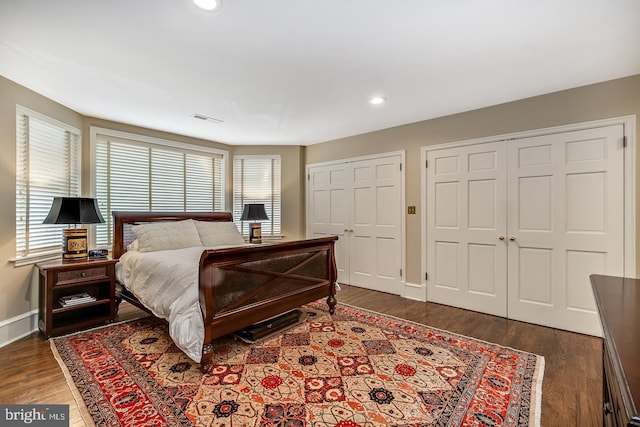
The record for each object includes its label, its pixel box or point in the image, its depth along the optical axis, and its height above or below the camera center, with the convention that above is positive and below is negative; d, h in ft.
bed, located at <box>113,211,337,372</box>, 7.13 -1.93
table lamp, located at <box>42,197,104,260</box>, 9.42 -0.14
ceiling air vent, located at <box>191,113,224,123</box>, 11.97 +3.95
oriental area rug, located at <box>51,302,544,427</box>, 5.56 -3.72
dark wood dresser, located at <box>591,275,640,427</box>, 2.18 -1.25
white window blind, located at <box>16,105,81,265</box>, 9.30 +1.28
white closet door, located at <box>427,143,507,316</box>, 10.86 -0.52
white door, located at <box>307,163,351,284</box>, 15.52 +0.38
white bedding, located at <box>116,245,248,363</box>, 7.01 -2.08
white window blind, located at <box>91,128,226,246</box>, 12.57 +1.82
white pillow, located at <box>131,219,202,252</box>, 11.31 -0.87
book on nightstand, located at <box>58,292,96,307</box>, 9.29 -2.72
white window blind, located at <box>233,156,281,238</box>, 17.11 +1.88
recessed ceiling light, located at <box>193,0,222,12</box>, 5.41 +3.86
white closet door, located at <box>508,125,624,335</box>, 8.89 -0.27
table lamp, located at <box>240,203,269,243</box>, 15.69 -0.17
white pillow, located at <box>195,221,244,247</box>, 13.15 -0.91
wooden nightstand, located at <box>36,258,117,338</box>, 8.92 -2.70
